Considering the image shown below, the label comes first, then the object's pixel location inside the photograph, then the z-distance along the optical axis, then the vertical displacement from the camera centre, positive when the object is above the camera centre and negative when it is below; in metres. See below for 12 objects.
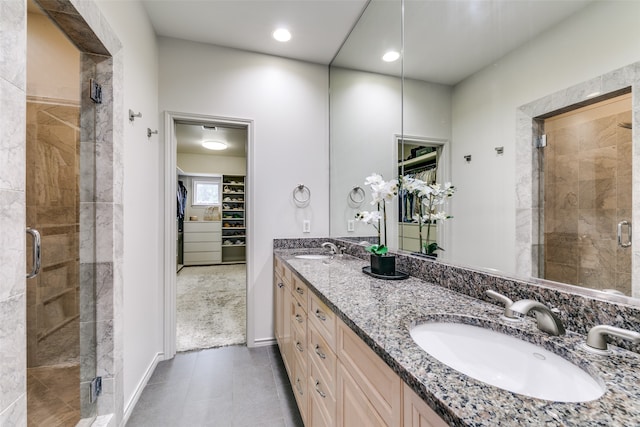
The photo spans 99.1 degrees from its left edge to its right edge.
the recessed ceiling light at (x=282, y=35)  2.23 +1.50
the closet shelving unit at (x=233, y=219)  6.41 -0.12
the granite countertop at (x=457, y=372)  0.45 -0.34
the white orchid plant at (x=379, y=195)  1.60 +0.11
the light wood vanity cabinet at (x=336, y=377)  0.64 -0.54
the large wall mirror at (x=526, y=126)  0.82 +0.36
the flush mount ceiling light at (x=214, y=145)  5.05 +1.32
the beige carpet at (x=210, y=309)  2.58 -1.17
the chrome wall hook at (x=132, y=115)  1.67 +0.62
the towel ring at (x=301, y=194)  2.61 +0.19
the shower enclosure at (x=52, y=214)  1.75 +0.01
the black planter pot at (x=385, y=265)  1.51 -0.29
